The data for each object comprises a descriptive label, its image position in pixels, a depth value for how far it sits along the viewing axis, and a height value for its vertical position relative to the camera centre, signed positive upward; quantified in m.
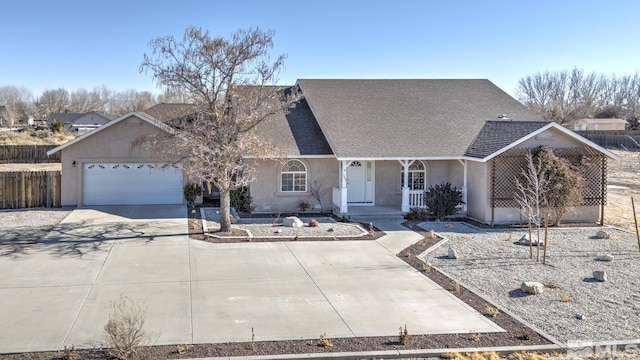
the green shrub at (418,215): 20.12 -1.72
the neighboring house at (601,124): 82.29 +7.10
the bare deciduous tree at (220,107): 16.22 +1.92
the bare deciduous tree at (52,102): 121.94 +14.76
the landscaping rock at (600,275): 12.15 -2.37
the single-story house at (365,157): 19.83 +0.42
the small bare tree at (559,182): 18.55 -0.42
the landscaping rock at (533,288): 11.09 -2.43
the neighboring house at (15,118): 96.78 +9.23
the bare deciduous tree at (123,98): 129.60 +16.99
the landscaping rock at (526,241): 16.17 -2.14
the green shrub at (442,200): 20.02 -1.17
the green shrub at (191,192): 23.38 -1.07
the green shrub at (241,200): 21.39 -1.28
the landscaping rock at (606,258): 14.16 -2.30
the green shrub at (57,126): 64.75 +4.76
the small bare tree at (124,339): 7.59 -2.45
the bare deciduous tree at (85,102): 123.95 +15.22
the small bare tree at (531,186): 17.74 -0.52
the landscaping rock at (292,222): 18.48 -1.85
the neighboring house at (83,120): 78.56 +7.01
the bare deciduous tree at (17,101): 114.88 +15.36
